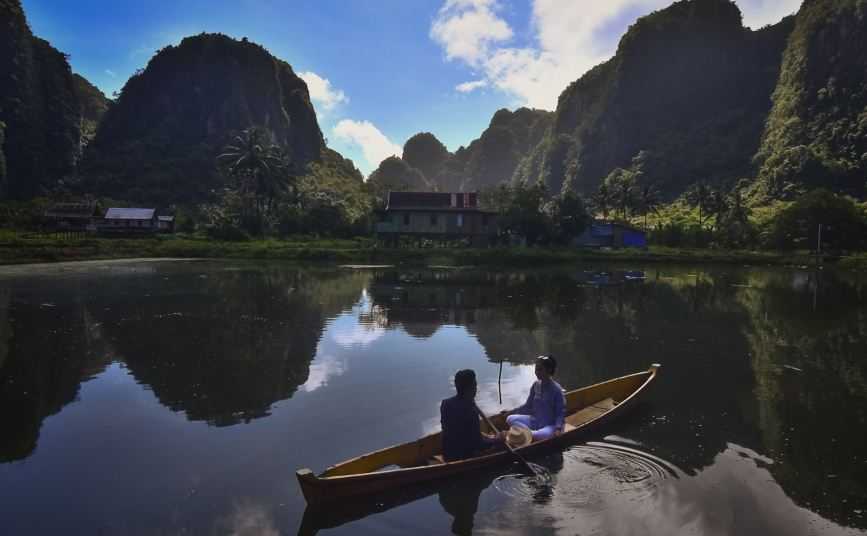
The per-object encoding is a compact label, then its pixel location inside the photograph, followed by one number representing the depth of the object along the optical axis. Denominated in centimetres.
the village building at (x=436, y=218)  5869
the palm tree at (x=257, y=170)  6694
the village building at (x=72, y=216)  6712
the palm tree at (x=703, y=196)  8081
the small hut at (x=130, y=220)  7000
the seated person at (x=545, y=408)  918
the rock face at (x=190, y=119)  10675
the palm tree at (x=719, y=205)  7706
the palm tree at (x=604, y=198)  8862
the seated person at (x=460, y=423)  817
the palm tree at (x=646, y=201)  8475
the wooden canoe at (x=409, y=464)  715
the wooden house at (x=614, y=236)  7494
